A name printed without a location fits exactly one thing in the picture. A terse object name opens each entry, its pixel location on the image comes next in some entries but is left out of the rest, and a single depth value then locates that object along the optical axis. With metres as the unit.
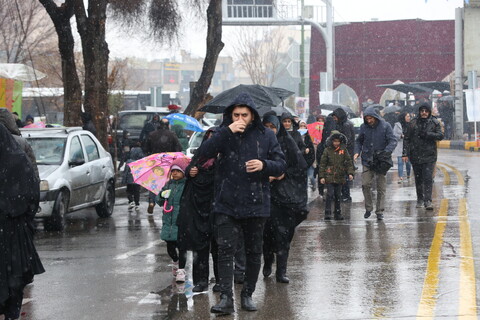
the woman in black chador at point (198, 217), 8.52
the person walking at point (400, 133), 20.88
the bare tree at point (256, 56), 85.38
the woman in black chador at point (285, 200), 8.81
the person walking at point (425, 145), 14.99
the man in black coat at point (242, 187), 7.56
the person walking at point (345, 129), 16.25
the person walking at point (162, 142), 15.17
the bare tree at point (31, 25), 43.41
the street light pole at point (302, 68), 49.40
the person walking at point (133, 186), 16.84
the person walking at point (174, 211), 9.07
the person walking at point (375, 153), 13.88
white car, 13.52
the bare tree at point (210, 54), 24.91
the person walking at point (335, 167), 14.12
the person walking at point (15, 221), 6.68
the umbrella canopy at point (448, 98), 40.75
